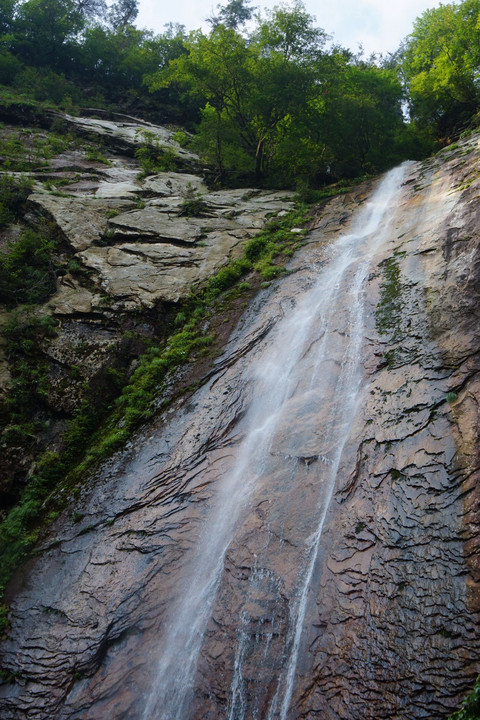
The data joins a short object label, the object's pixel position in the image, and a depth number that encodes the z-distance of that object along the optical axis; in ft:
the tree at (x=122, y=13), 135.74
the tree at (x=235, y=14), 115.65
